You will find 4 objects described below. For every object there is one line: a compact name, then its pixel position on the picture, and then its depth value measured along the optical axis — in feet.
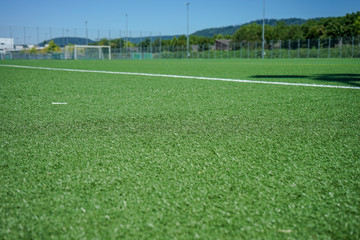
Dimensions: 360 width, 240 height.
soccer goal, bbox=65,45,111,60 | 151.33
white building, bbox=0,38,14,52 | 184.59
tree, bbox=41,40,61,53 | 271.24
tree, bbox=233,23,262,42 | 241.35
